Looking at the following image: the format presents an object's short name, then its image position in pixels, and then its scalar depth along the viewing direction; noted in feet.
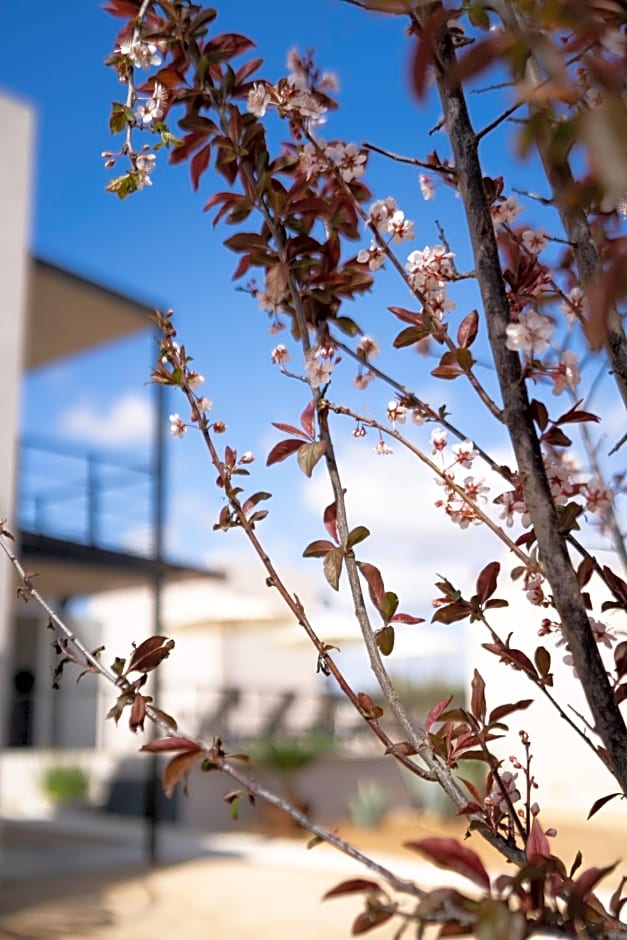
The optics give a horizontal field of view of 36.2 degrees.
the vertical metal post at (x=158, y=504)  23.88
